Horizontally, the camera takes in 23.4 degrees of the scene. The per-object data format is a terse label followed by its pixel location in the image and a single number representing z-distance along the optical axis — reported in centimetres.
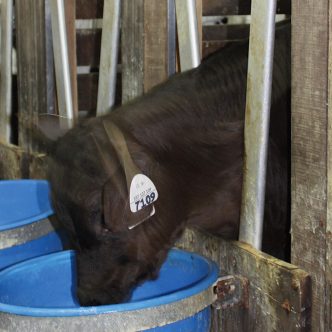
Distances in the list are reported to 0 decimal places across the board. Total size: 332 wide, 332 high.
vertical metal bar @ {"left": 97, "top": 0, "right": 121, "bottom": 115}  292
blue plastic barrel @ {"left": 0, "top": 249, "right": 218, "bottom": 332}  182
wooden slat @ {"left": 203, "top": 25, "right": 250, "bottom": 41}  390
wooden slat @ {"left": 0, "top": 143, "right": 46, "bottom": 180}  341
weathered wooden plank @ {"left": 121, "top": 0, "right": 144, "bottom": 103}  280
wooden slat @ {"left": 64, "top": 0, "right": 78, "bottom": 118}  330
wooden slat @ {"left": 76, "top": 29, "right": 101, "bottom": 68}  383
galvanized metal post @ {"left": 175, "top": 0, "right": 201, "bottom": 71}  256
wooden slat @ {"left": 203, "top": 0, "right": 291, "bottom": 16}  336
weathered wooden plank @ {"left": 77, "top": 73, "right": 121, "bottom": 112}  383
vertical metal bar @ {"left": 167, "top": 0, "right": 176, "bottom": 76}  271
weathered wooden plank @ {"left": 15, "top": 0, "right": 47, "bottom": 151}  351
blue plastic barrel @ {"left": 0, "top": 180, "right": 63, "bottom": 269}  240
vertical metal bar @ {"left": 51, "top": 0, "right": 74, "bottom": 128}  327
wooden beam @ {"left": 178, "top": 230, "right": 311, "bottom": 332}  198
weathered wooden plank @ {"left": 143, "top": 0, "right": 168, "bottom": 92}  272
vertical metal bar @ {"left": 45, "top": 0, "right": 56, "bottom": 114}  347
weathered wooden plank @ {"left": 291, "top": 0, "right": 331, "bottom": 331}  190
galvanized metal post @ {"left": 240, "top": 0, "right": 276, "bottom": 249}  209
